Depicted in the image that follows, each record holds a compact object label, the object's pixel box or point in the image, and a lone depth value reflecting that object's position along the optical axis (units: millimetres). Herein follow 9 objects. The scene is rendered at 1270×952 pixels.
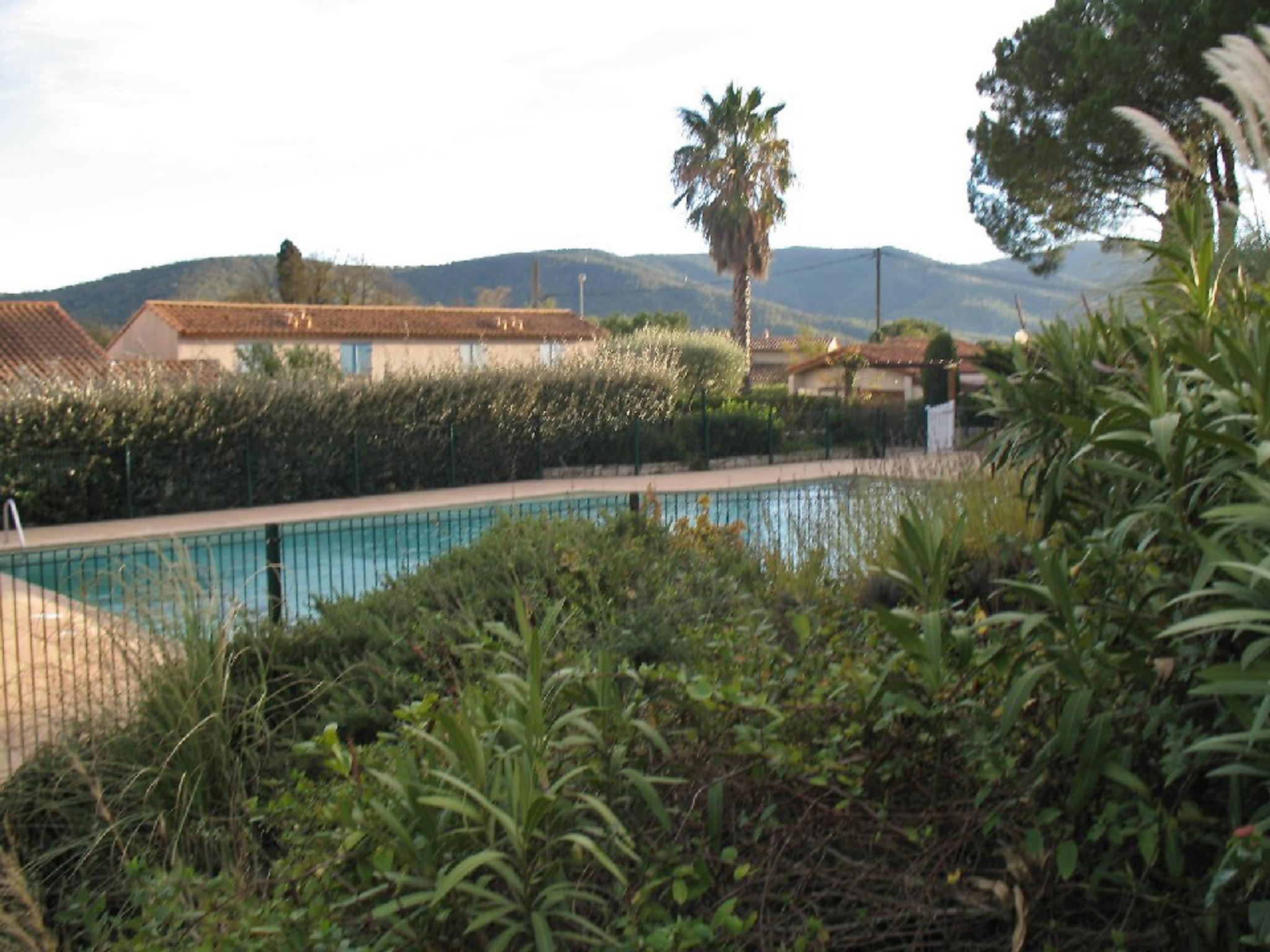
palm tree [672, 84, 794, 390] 35812
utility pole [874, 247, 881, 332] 58412
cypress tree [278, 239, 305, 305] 48250
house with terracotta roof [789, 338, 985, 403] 34312
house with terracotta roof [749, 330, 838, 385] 43750
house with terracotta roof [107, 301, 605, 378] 37719
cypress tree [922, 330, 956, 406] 27969
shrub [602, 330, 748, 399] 28891
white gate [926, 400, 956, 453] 22703
